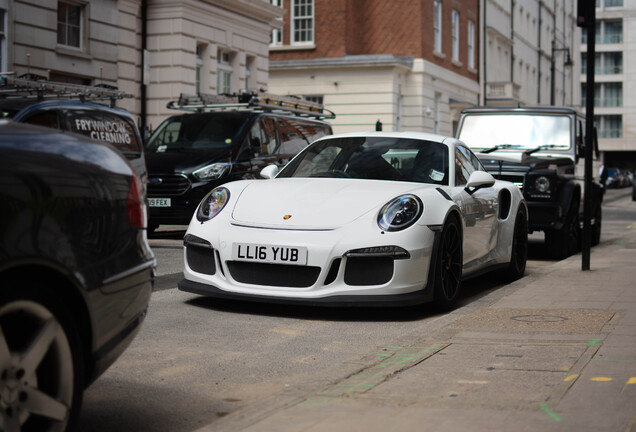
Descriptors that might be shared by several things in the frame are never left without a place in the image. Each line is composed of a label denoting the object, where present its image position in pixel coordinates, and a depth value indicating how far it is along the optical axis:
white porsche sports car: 6.90
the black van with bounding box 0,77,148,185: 11.47
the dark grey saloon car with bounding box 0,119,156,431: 3.15
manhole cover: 6.46
